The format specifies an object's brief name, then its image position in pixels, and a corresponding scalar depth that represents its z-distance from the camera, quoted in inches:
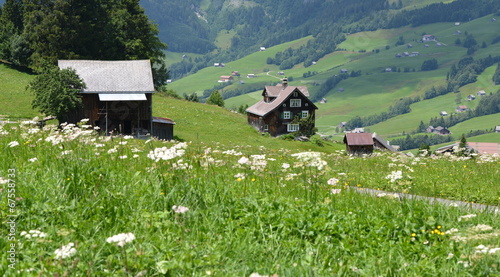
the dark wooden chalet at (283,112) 3782.0
